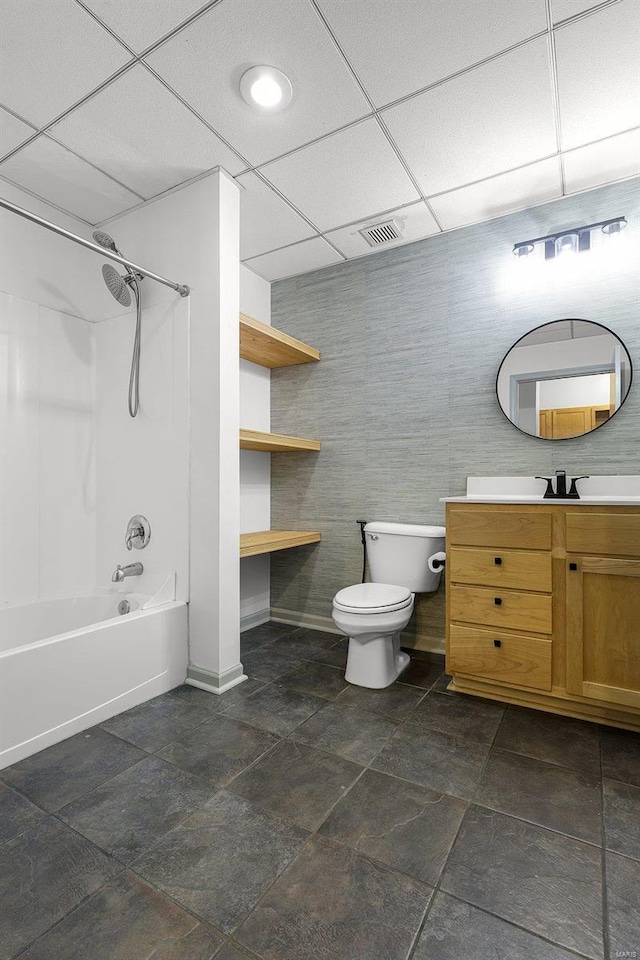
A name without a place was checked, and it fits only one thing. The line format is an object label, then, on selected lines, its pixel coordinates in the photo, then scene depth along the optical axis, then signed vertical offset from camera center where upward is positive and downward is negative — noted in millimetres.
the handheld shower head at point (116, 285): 2178 +922
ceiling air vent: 2529 +1372
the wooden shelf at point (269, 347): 2499 +789
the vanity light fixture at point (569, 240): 2189 +1174
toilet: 2102 -571
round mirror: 2197 +488
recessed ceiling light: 1642 +1425
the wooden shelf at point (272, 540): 2452 -356
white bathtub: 1597 -735
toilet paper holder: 2350 -428
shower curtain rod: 1526 +906
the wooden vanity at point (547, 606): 1761 -525
